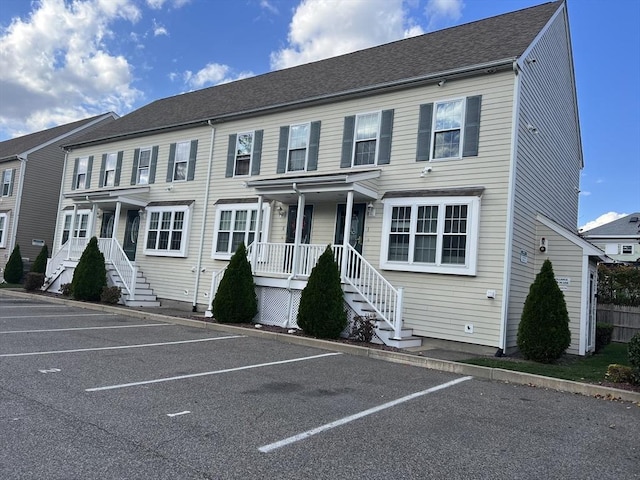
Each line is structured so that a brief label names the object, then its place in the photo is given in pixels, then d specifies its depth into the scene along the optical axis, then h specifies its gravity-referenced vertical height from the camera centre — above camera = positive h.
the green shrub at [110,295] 15.03 -0.99
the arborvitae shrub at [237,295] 12.01 -0.53
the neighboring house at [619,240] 37.69 +5.35
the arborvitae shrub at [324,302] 10.33 -0.45
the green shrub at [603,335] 12.73 -0.77
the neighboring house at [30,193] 24.06 +3.19
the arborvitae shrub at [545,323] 8.81 -0.42
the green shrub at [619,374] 7.19 -1.00
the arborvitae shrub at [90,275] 15.36 -0.45
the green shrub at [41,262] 19.95 -0.22
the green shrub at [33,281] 17.94 -0.91
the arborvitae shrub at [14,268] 21.86 -0.60
